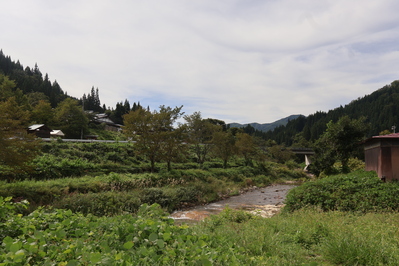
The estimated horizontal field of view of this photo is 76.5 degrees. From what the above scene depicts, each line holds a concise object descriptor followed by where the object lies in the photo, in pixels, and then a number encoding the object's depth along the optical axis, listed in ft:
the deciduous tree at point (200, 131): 97.49
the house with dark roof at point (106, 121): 215.31
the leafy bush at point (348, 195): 33.68
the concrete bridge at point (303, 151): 200.23
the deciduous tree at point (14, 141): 41.27
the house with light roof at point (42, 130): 115.98
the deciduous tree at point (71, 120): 150.51
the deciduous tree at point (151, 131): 73.26
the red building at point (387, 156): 42.45
